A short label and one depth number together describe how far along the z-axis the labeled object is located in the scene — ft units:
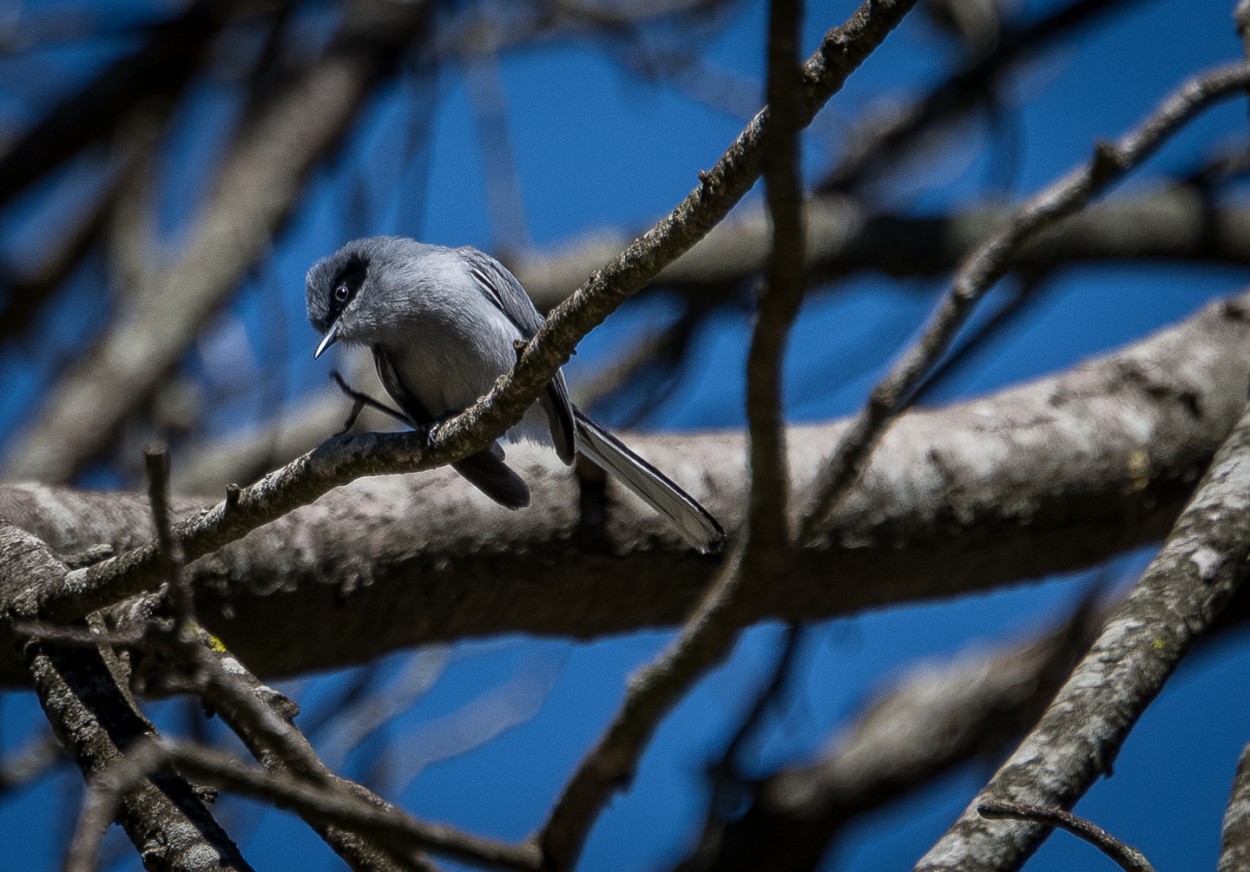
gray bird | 19.90
